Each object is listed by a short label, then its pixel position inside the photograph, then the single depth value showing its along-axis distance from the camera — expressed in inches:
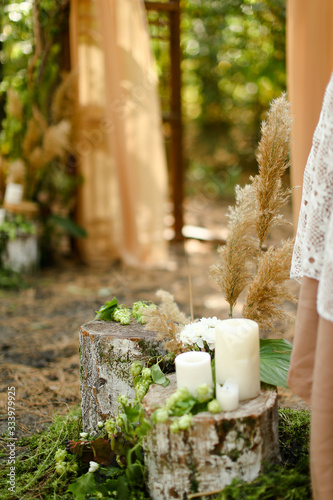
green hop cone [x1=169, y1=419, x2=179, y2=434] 37.9
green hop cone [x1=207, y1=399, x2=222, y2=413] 38.9
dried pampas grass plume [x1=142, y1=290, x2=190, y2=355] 46.5
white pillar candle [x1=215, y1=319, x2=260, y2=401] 41.0
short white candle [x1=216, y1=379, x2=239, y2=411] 39.3
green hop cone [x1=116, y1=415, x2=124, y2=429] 45.1
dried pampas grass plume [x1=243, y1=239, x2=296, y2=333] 44.6
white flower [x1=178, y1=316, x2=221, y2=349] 46.3
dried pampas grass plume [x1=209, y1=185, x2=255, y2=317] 45.5
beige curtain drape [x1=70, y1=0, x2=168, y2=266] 128.7
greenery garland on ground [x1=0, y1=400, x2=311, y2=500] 39.8
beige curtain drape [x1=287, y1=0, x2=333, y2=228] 78.4
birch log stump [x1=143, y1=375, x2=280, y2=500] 38.6
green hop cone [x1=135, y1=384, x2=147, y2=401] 45.2
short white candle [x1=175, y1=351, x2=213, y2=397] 41.0
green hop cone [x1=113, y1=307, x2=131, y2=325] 53.4
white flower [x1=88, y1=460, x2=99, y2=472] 45.4
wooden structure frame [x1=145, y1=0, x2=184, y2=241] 150.6
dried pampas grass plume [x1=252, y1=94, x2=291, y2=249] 44.1
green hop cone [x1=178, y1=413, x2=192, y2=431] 37.7
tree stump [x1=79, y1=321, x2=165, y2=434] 49.4
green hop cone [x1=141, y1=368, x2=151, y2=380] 46.2
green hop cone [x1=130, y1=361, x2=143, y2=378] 48.2
